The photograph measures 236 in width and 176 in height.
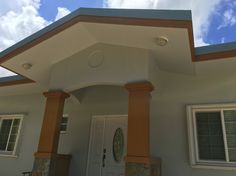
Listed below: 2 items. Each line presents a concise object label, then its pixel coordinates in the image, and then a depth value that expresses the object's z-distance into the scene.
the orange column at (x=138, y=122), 3.82
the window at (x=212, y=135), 4.65
